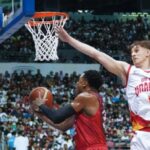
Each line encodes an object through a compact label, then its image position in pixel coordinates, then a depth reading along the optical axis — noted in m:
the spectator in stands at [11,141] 15.31
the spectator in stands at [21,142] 15.41
